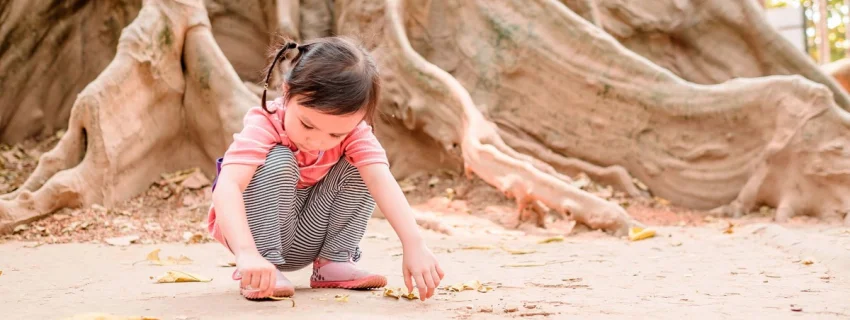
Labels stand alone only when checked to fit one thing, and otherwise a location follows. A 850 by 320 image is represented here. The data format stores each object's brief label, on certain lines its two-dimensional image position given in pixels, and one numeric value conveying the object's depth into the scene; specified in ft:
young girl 6.54
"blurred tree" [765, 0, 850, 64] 71.91
